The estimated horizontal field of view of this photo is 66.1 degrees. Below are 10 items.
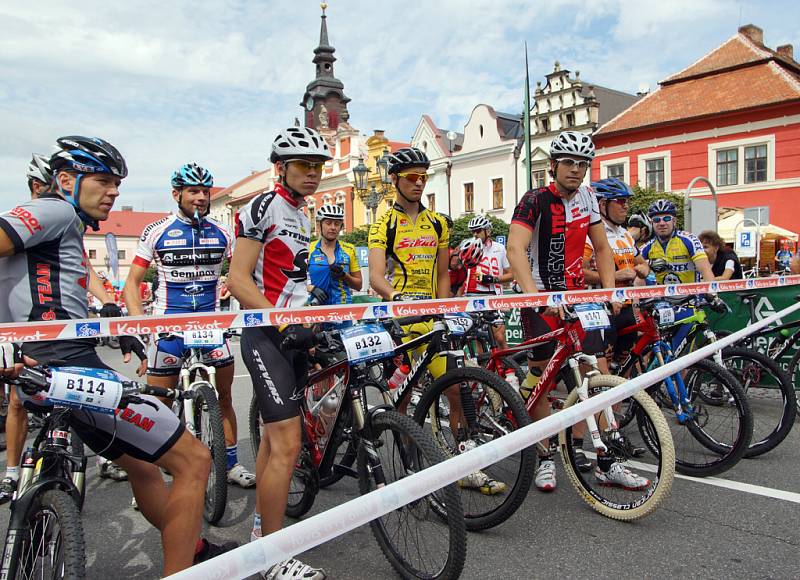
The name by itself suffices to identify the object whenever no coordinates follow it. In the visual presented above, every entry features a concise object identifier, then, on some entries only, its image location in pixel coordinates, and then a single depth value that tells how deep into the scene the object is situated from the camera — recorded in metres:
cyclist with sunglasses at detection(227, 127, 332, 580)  3.02
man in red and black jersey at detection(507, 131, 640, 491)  4.20
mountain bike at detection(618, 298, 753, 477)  4.05
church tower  68.50
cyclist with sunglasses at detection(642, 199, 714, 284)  6.37
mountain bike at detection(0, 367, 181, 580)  2.07
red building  29.97
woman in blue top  6.74
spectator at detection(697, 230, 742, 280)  7.35
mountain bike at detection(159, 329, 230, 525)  3.71
